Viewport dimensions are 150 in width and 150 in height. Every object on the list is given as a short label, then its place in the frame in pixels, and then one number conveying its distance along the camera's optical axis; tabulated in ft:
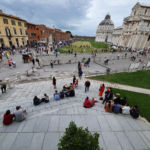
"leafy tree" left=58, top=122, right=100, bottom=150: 7.15
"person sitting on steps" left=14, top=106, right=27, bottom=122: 15.98
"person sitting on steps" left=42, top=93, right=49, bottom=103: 22.82
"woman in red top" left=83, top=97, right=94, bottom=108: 20.04
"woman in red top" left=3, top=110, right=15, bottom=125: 15.58
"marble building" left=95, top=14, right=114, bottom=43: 305.32
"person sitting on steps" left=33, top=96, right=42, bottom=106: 21.42
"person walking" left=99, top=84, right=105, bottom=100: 25.27
